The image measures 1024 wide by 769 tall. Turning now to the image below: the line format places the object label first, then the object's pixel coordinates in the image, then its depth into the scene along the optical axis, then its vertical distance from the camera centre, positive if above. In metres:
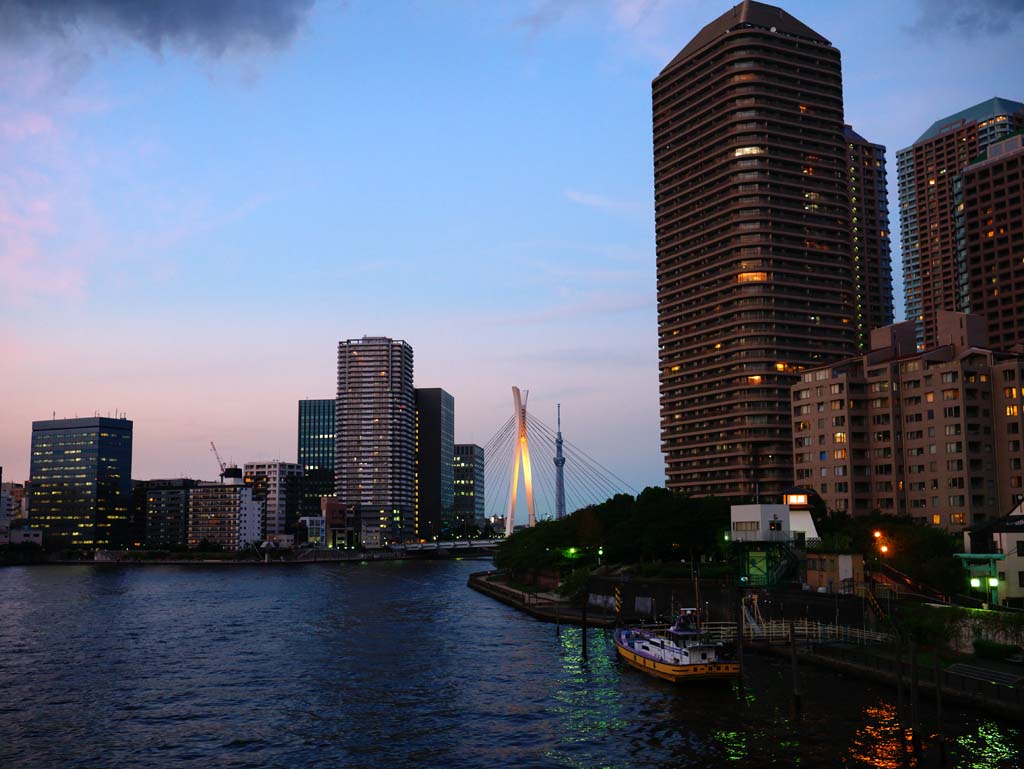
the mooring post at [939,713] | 46.99 -11.08
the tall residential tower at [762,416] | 193.00 +15.89
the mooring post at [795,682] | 57.69 -11.58
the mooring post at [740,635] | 66.06 -10.04
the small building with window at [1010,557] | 76.50 -5.28
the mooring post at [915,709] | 48.00 -11.06
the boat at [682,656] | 67.88 -11.98
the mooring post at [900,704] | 50.34 -11.31
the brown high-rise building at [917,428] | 142.62 +10.05
